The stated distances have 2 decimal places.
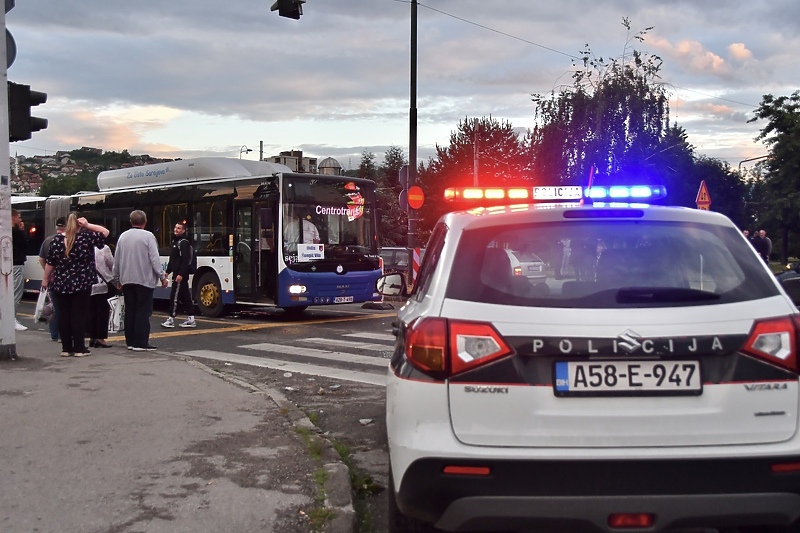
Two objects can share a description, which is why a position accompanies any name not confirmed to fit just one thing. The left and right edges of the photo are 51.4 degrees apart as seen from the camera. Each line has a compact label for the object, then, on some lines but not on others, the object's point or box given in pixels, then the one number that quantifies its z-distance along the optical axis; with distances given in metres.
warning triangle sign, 18.25
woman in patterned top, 9.67
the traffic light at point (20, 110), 9.32
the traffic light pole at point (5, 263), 9.13
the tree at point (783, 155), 51.09
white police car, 3.05
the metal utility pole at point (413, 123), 20.06
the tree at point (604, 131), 18.67
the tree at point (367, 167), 73.50
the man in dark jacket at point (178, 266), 15.01
